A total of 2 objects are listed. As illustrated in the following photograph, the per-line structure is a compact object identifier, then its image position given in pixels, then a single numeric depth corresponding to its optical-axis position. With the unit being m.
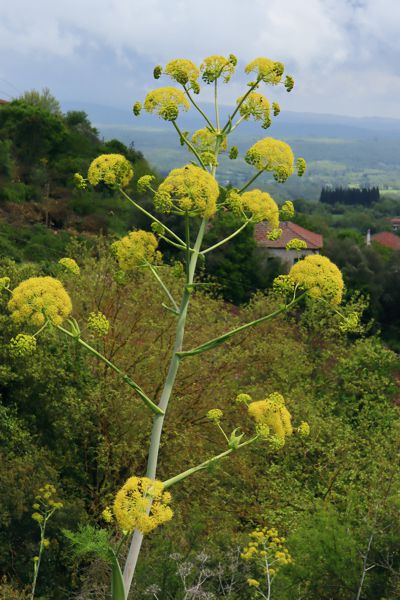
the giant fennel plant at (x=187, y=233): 5.48
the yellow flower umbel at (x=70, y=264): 6.07
